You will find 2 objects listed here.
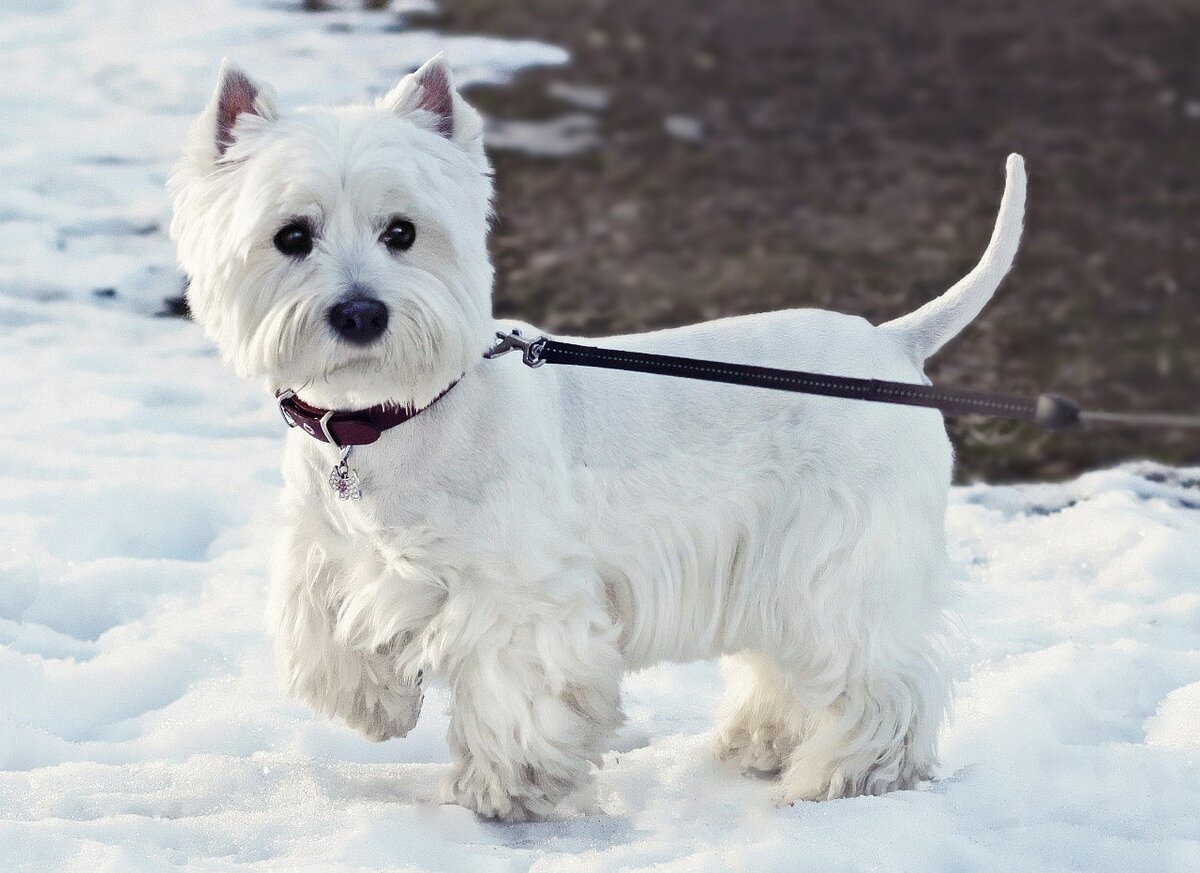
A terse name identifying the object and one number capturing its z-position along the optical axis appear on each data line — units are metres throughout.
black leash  2.43
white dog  2.65
